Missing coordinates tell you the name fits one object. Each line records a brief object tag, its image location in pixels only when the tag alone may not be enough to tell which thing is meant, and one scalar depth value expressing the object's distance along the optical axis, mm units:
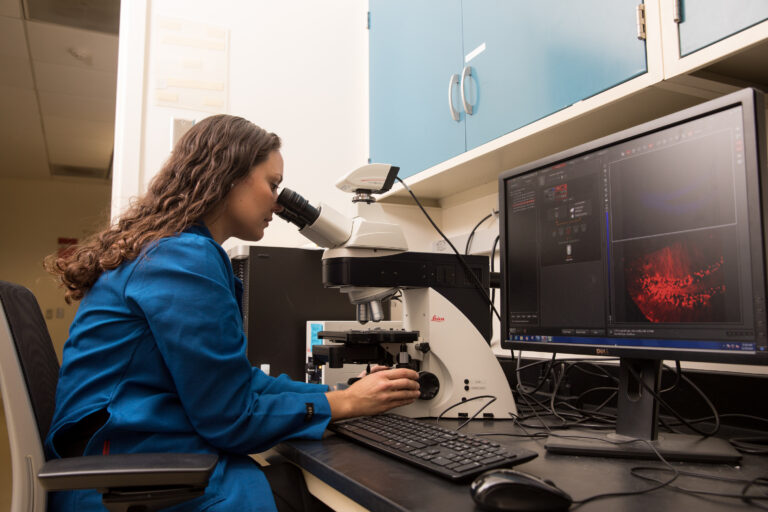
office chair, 640
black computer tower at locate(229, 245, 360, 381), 1519
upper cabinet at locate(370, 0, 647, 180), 1073
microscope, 1051
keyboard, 629
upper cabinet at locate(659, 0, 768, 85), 819
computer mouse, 490
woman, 779
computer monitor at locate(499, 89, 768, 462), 664
